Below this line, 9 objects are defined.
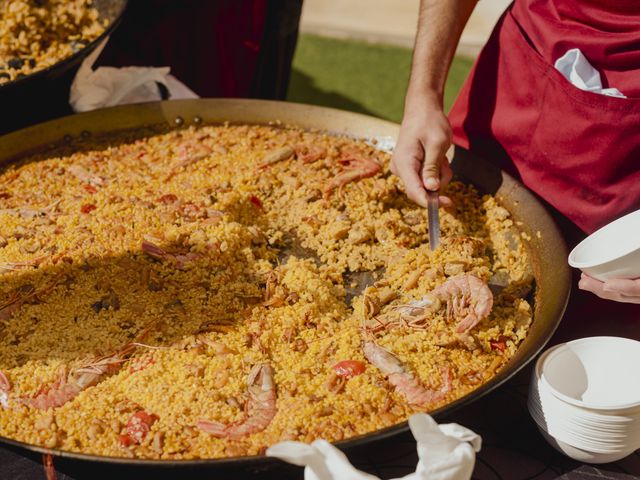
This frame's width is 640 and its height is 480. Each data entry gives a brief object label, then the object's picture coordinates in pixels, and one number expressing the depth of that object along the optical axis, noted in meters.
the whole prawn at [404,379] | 1.49
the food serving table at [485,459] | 1.23
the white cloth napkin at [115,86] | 2.56
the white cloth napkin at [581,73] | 1.96
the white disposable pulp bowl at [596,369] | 1.41
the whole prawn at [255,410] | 1.40
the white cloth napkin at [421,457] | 1.10
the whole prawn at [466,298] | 1.65
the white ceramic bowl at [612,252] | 1.47
